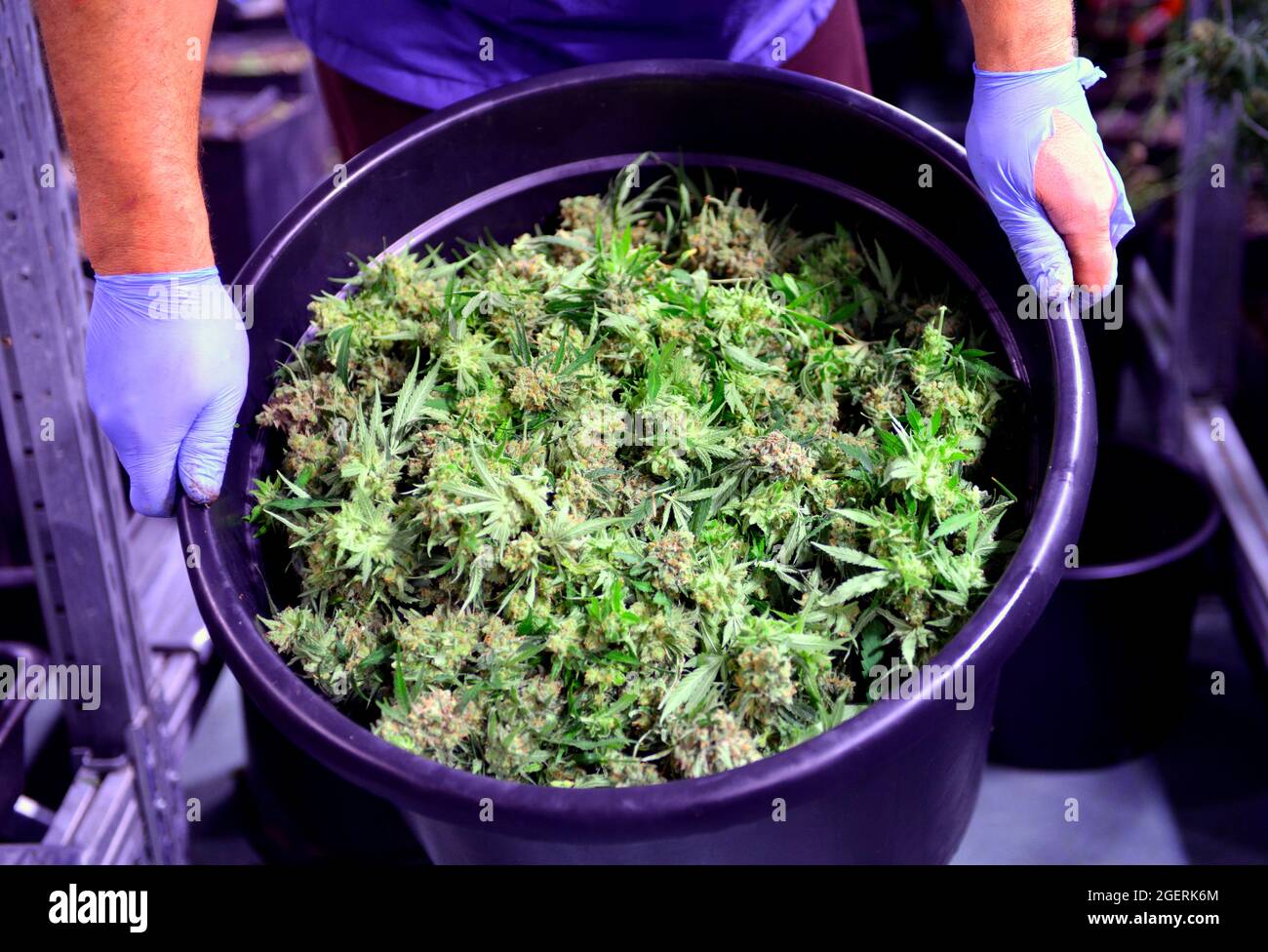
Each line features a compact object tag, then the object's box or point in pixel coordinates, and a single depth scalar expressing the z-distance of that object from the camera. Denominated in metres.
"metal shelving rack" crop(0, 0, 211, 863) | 1.07
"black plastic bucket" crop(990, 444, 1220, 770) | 1.36
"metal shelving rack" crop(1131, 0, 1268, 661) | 1.58
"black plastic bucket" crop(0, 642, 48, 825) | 1.22
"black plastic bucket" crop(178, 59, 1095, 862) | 0.66
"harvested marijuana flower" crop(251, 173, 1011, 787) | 0.77
